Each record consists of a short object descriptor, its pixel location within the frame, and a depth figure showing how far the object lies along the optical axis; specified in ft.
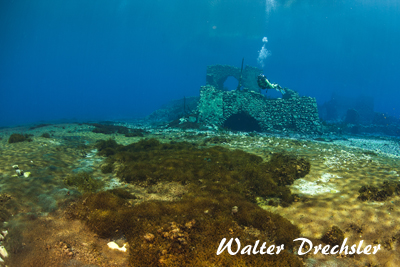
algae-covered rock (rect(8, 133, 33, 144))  39.13
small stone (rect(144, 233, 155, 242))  11.43
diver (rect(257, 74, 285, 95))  59.31
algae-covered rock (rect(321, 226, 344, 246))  12.25
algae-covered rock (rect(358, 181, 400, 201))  17.01
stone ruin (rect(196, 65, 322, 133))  78.89
